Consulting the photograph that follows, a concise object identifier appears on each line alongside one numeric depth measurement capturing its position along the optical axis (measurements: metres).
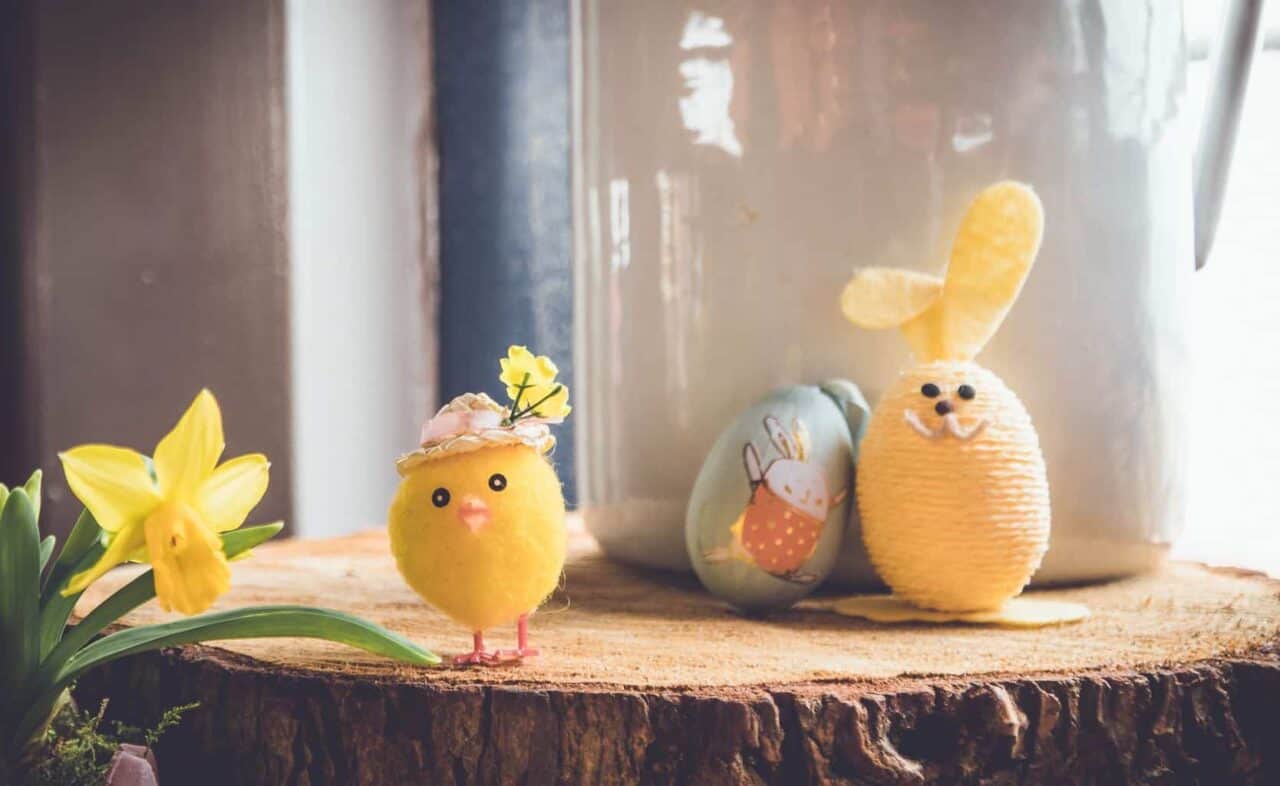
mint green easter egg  0.65
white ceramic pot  0.72
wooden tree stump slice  0.50
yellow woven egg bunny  0.64
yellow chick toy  0.54
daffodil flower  0.48
